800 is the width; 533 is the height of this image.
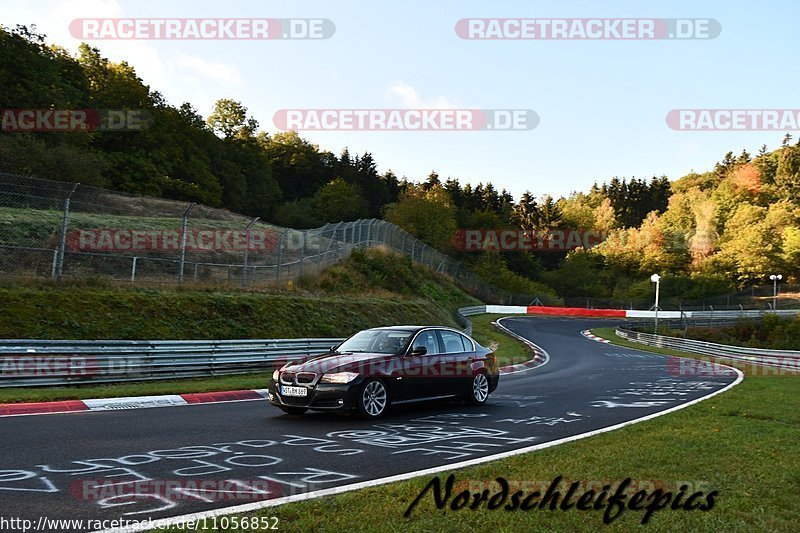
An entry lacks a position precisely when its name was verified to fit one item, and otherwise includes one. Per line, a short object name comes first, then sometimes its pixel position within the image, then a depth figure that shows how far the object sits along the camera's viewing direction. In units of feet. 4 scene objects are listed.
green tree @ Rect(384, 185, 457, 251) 279.90
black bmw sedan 33.76
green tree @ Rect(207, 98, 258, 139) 326.85
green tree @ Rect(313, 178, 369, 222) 298.15
